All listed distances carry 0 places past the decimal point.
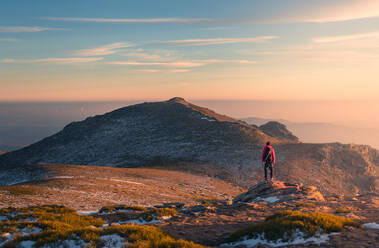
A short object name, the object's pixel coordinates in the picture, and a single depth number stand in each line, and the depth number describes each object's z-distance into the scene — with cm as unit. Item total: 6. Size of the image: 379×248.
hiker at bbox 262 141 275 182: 2667
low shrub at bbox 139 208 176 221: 1784
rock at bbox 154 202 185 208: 2602
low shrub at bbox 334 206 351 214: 1780
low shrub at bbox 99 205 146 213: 2117
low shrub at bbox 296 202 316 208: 2024
